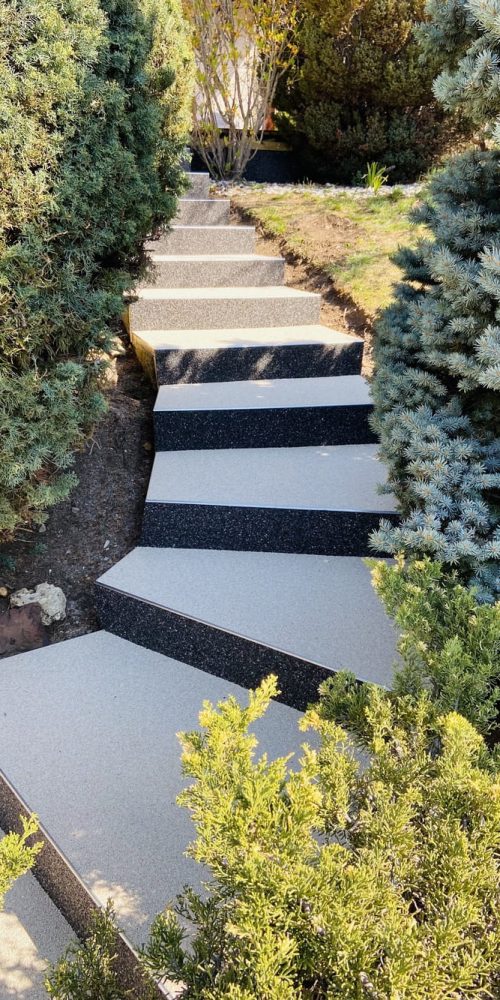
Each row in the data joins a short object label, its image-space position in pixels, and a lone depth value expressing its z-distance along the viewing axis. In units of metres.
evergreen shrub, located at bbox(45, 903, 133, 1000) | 1.11
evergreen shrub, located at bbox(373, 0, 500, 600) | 1.70
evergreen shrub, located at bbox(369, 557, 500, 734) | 1.26
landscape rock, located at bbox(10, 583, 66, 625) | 2.44
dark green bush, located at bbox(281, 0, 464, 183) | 5.29
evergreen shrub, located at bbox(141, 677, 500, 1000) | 0.91
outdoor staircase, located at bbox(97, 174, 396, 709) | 2.12
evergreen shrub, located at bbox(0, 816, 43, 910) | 1.09
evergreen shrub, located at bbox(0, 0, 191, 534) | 1.92
